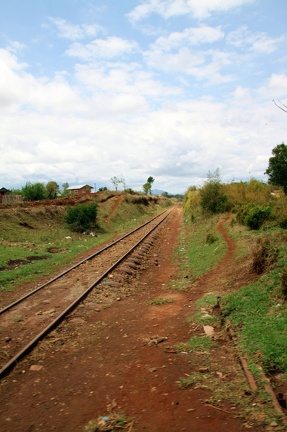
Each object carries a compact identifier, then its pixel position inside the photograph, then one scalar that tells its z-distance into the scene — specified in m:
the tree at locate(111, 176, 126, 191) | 83.79
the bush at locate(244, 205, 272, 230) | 16.49
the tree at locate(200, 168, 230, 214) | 27.41
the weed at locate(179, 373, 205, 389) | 5.05
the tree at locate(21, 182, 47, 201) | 41.78
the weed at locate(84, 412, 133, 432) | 4.19
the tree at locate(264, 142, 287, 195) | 55.31
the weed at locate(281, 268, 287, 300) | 7.31
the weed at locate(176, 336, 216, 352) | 6.31
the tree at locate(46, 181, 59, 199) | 46.73
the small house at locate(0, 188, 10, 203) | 45.73
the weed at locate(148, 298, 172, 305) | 9.33
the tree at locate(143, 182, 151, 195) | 109.06
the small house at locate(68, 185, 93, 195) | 72.11
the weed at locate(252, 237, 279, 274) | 9.28
